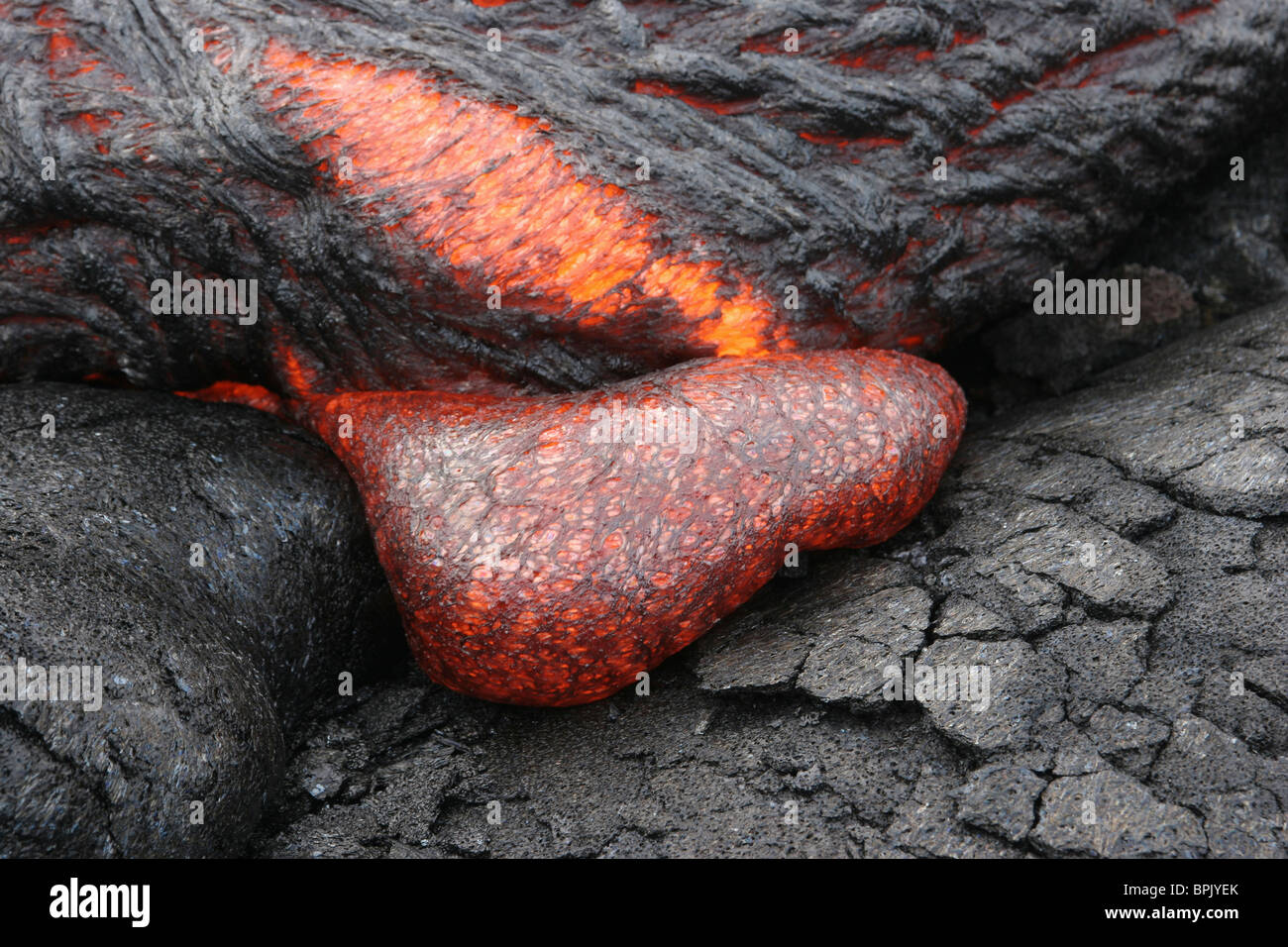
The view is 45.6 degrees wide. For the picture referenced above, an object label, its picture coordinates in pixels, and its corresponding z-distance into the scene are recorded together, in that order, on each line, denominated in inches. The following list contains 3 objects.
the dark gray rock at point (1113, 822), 33.3
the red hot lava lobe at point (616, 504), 38.3
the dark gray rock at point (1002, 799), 34.1
